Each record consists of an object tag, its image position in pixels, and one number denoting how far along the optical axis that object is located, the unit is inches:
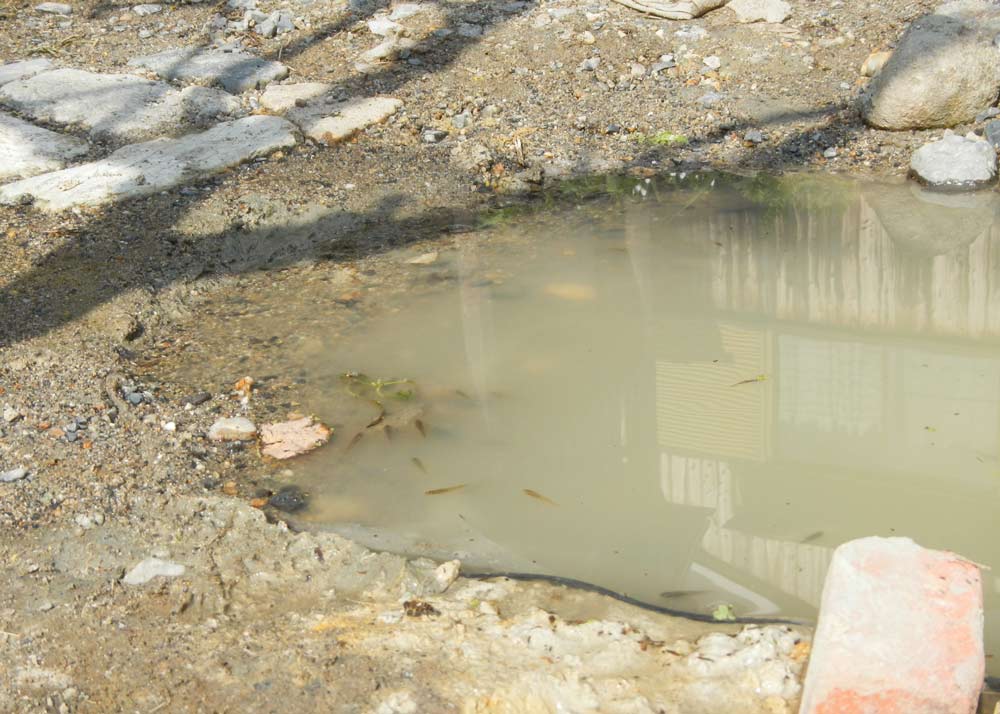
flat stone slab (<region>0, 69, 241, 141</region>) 240.2
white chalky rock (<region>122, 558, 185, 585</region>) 110.7
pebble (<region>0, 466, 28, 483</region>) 125.4
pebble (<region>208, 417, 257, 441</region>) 137.4
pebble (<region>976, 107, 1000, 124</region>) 232.8
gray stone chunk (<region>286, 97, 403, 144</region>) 241.1
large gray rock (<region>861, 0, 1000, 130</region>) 229.6
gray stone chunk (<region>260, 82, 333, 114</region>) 253.1
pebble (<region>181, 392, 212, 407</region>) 143.9
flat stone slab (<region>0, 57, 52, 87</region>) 262.1
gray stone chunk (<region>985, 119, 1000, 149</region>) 220.4
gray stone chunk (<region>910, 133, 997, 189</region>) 212.5
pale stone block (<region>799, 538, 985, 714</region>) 80.7
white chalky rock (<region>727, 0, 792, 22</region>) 282.5
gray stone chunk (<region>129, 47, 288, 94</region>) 262.7
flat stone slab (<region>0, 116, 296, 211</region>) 209.3
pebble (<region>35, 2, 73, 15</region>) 304.2
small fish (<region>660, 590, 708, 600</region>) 111.6
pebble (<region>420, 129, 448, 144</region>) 240.5
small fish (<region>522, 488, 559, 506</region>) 126.4
